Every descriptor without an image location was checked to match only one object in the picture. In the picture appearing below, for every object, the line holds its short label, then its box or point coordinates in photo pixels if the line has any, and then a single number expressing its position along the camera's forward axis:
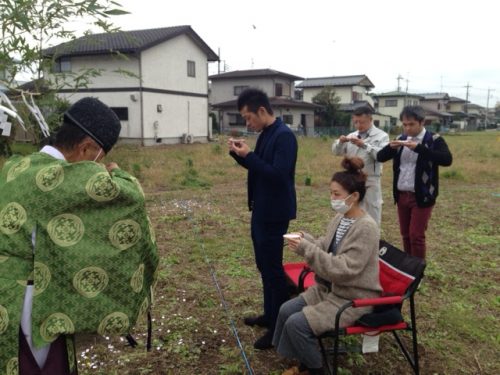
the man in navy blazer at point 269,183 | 2.98
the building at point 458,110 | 58.16
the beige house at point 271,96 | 32.38
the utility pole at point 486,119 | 65.12
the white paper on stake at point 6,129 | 2.44
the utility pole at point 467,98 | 67.76
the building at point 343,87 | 41.12
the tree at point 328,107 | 35.59
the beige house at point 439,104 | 53.19
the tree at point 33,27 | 2.23
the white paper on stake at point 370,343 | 3.00
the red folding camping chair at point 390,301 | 2.57
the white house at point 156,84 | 20.48
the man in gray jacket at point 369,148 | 4.43
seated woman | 2.62
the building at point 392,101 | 49.28
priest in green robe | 1.46
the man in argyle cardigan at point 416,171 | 3.97
